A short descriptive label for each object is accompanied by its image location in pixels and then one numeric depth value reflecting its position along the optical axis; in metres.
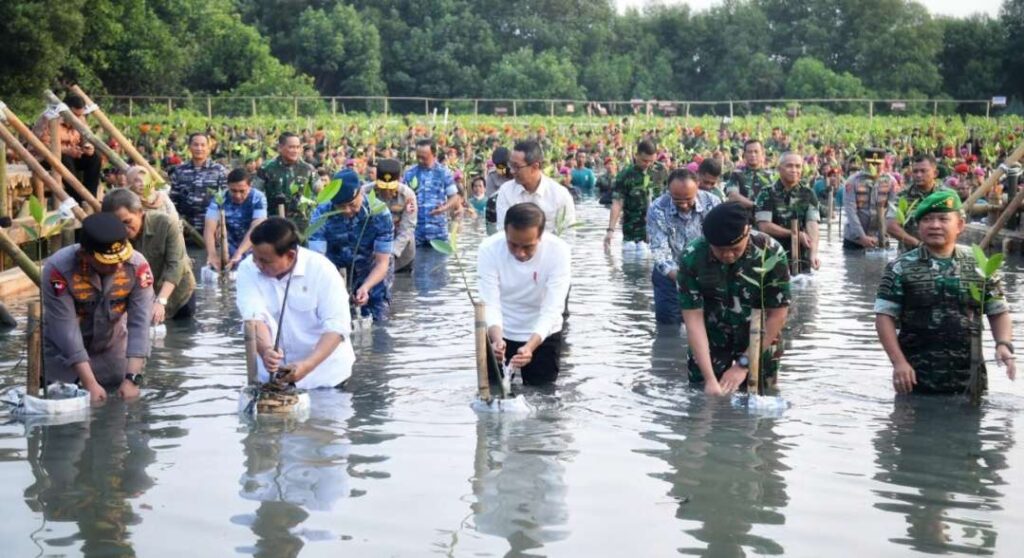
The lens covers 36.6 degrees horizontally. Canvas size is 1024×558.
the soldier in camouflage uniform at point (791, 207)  15.23
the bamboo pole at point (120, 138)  17.22
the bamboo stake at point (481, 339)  8.44
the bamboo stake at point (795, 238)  15.03
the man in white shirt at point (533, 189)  11.71
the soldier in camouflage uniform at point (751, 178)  16.23
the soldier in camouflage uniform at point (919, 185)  14.28
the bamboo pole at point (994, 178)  15.12
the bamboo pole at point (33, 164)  13.91
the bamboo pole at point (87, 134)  16.31
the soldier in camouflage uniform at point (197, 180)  17.20
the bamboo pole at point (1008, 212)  12.32
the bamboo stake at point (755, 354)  8.49
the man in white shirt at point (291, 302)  8.51
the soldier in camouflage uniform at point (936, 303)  8.66
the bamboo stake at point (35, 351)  8.50
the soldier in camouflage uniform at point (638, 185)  17.30
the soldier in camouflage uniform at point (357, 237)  12.16
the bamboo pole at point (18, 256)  12.36
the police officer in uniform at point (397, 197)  15.22
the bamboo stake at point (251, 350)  8.32
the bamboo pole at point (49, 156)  14.69
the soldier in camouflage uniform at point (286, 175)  16.53
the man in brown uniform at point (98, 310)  8.77
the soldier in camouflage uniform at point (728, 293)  8.58
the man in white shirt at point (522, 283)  9.04
